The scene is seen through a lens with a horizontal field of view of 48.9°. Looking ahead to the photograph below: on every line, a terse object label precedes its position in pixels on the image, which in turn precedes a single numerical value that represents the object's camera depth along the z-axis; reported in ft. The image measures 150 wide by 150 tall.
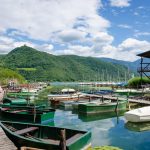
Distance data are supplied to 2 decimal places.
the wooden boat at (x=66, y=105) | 92.56
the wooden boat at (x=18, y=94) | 129.30
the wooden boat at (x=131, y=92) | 126.44
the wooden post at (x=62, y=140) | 28.99
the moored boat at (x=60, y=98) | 102.46
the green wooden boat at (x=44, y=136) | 30.59
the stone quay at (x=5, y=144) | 32.88
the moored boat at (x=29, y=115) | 61.13
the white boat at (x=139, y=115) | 61.25
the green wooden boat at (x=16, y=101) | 89.92
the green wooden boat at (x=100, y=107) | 78.10
